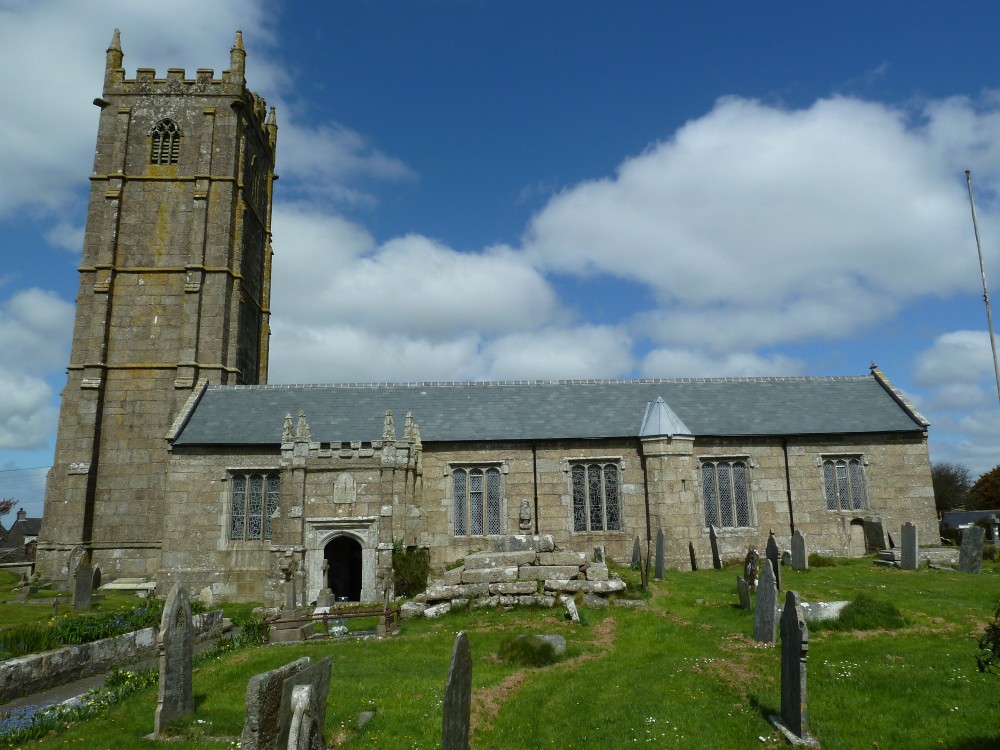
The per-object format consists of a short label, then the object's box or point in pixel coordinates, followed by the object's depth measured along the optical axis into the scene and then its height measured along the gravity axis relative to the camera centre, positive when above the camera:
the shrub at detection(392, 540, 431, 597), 23.42 -1.93
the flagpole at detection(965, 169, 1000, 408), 17.08 +5.78
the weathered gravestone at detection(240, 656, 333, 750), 7.17 -2.18
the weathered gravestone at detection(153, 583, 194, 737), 10.72 -2.30
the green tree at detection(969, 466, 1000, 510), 63.53 +1.36
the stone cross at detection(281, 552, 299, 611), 21.27 -1.73
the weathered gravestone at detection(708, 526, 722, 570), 26.58 -1.58
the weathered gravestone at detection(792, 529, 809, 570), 24.27 -1.59
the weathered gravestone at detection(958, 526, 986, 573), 22.28 -1.47
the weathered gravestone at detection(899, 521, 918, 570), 23.52 -1.38
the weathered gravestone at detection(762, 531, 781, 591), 20.71 -1.33
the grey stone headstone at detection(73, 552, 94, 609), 23.61 -2.39
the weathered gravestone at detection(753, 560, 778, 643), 14.41 -2.13
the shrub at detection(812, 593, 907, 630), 15.05 -2.42
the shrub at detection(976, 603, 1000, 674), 7.18 -1.41
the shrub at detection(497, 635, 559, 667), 13.98 -2.85
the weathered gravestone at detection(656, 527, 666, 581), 23.33 -1.47
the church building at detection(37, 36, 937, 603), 26.52 +2.64
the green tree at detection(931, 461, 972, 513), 71.88 +1.87
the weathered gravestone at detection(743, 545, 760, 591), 19.64 -1.77
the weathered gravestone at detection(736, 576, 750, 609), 17.59 -2.16
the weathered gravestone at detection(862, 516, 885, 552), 27.41 -1.09
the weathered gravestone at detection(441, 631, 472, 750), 7.32 -2.03
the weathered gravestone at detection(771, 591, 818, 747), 9.36 -2.41
